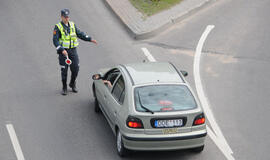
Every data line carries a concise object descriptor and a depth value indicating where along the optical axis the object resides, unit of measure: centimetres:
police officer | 2634
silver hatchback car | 1934
